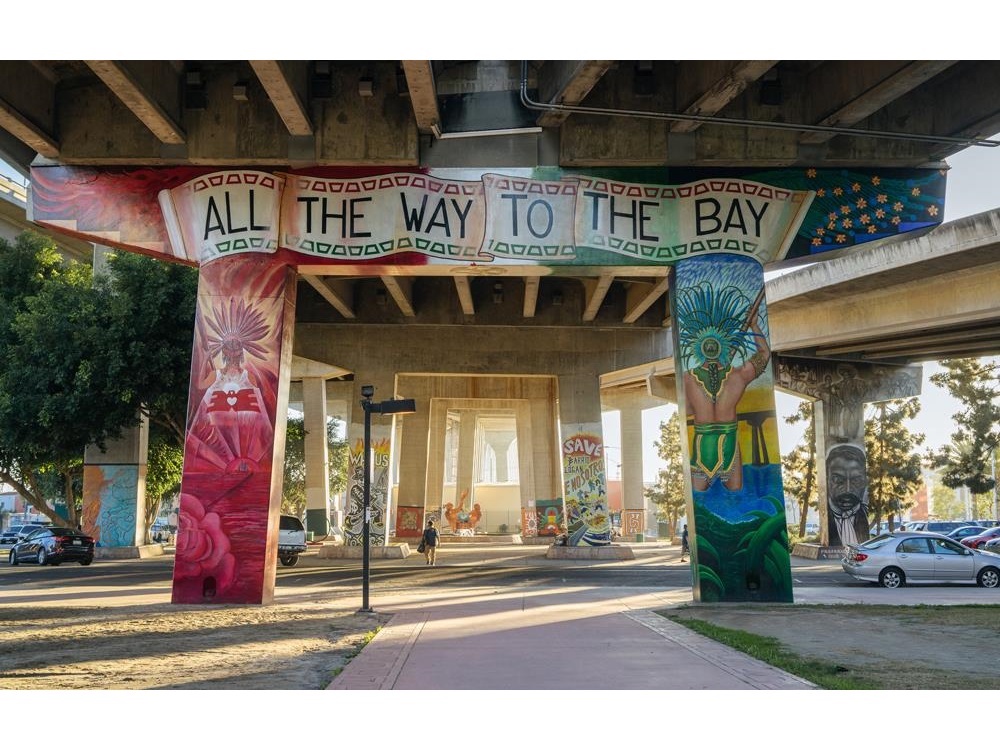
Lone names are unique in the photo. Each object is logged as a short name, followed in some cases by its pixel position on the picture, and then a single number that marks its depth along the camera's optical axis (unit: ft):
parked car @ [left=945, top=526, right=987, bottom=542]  150.71
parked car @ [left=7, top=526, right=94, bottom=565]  117.50
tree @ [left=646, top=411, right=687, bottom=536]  222.48
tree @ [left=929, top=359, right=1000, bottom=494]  142.72
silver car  84.69
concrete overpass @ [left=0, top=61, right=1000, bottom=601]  63.16
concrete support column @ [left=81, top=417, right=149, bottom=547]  131.54
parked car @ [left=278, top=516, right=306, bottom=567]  114.73
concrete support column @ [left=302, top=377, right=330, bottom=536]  187.62
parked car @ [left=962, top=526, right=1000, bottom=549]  136.05
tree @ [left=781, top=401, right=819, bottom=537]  165.78
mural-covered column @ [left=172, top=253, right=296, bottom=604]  64.03
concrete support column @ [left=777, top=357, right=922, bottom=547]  131.95
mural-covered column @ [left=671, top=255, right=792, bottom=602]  64.59
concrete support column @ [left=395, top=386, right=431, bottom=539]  164.55
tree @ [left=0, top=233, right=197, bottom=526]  109.60
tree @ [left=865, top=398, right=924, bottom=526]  159.53
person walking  108.47
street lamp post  56.90
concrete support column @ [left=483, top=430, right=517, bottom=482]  412.32
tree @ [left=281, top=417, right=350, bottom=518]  236.90
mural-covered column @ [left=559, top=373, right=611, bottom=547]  124.98
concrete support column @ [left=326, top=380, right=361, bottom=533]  217.56
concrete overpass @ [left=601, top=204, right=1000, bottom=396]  92.73
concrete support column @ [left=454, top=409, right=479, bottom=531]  242.37
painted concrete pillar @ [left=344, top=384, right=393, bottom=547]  125.18
